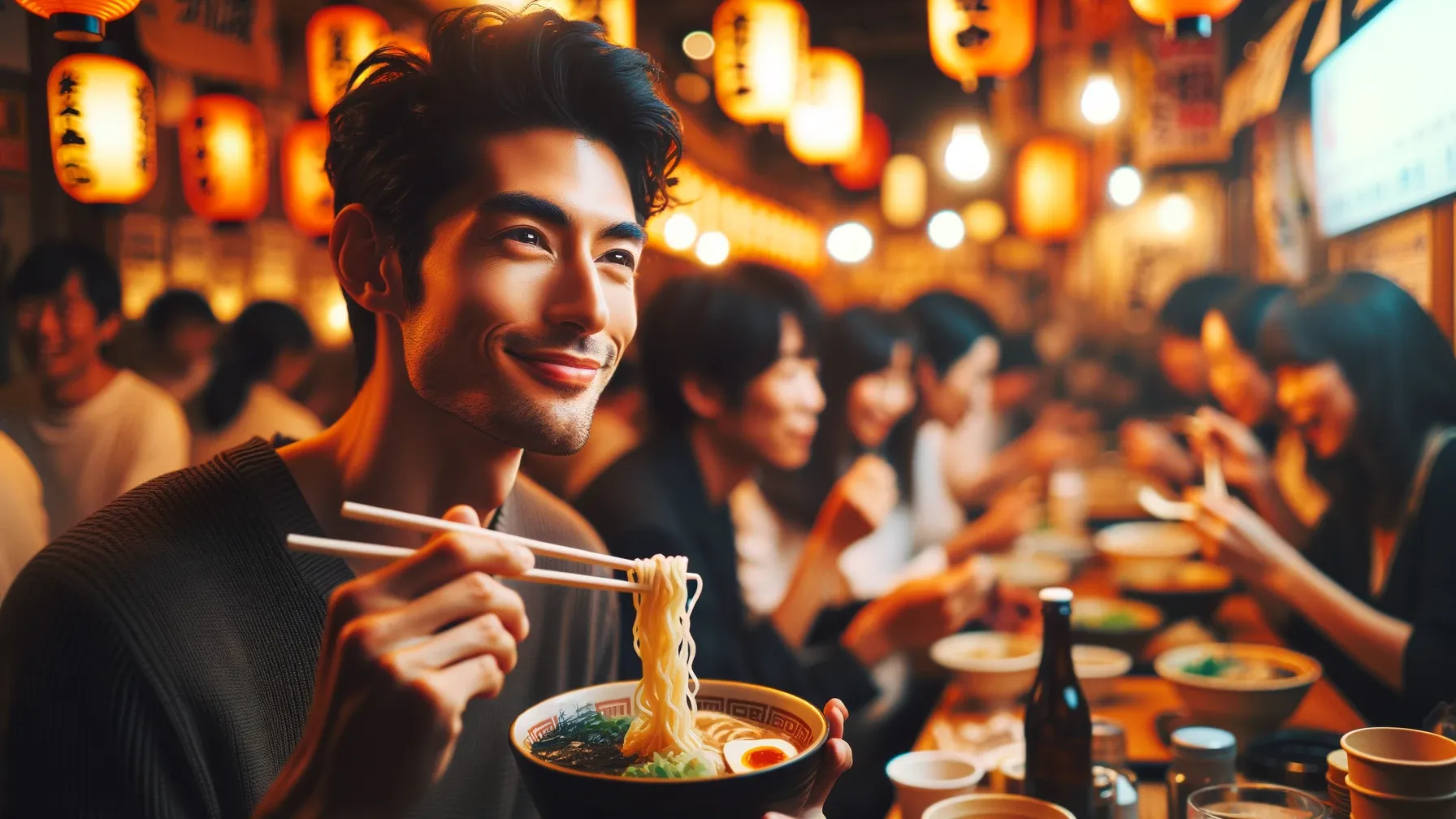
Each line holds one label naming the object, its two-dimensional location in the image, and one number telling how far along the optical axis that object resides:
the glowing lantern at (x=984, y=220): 15.07
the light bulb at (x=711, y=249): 9.97
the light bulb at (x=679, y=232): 9.37
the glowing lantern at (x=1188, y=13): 3.32
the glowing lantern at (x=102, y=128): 3.30
